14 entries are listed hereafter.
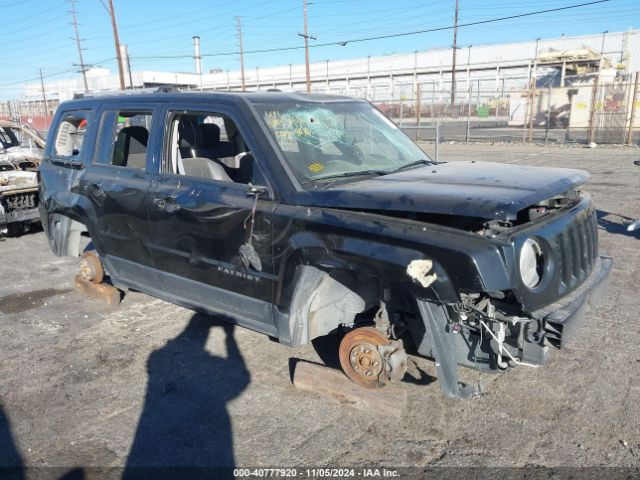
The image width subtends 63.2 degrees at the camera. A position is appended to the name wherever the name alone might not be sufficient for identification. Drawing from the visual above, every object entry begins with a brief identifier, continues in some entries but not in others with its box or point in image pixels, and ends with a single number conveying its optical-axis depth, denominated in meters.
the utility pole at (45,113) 36.66
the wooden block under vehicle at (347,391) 3.16
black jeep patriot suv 2.70
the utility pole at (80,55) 54.95
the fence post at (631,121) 18.62
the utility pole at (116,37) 31.33
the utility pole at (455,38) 41.84
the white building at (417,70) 46.66
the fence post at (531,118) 21.38
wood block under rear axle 5.06
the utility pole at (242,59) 49.86
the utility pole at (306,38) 35.88
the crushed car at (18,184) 7.61
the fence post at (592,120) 19.56
